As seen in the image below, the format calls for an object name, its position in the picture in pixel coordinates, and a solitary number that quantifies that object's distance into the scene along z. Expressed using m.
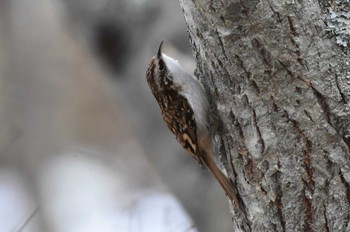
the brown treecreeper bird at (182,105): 5.68
